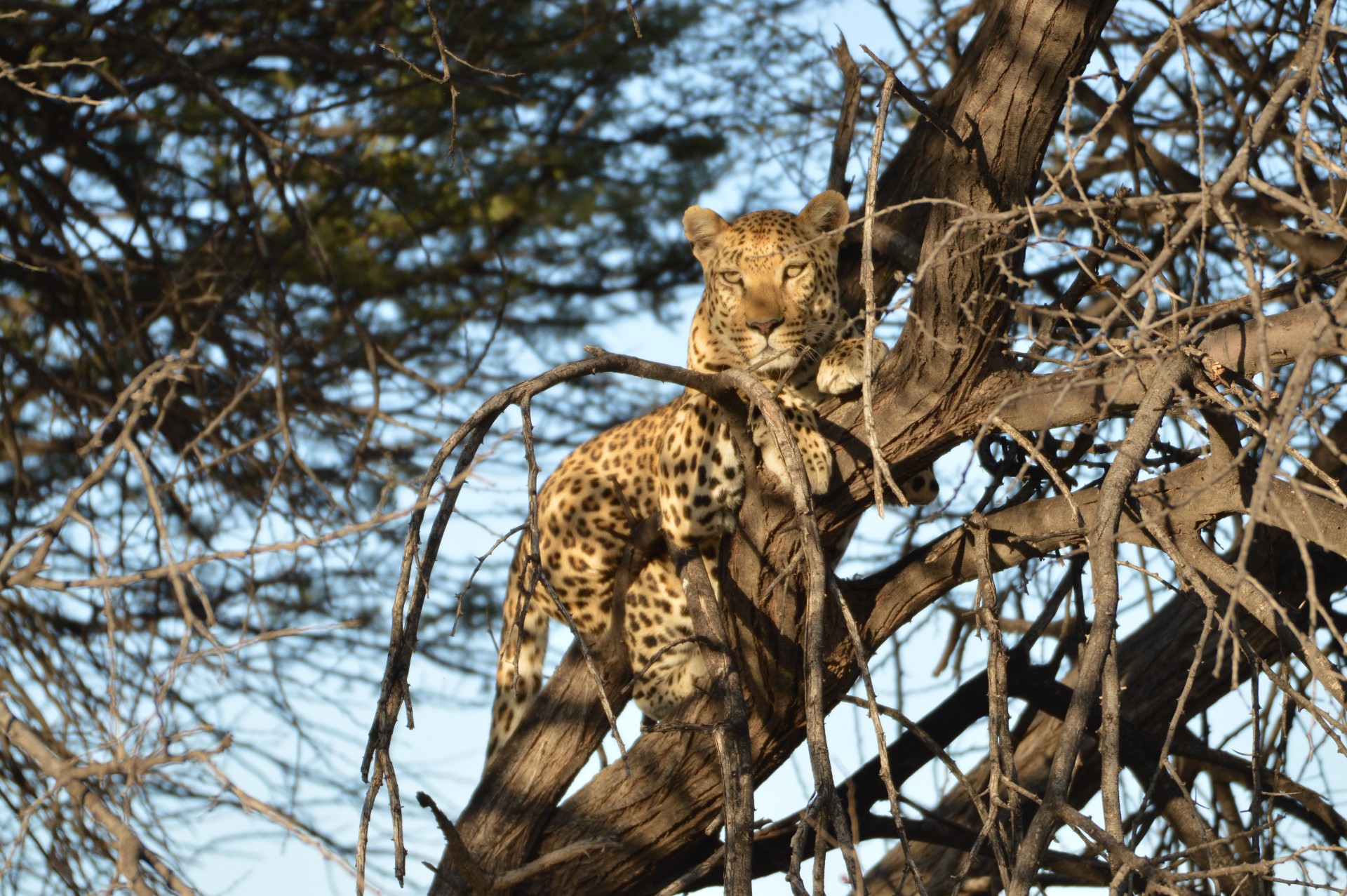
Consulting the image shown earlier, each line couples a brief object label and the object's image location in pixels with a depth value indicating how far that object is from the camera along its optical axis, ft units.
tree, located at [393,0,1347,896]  13.43
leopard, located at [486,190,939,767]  21.77
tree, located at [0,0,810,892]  29.12
